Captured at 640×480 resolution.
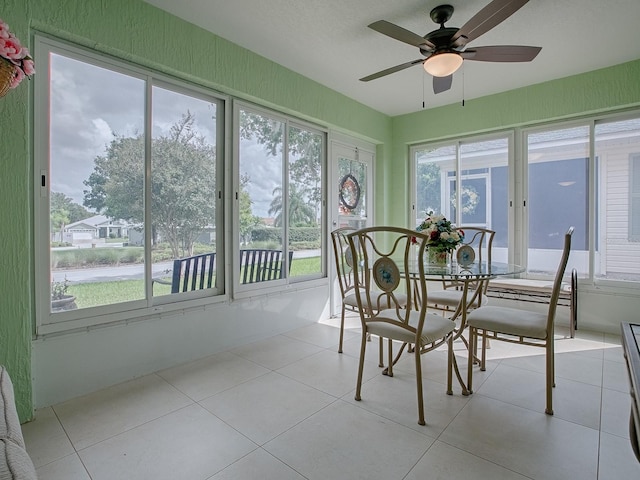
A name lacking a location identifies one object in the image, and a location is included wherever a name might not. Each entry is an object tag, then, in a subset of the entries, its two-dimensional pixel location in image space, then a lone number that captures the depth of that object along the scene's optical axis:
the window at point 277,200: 3.14
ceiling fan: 2.00
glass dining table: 2.08
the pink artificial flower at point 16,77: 1.53
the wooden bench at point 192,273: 2.70
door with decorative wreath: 4.11
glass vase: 2.59
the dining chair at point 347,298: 2.86
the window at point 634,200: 3.31
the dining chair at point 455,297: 2.73
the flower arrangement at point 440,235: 2.51
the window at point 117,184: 2.08
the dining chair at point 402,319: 1.84
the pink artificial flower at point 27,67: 1.55
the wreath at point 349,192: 4.31
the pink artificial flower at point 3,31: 1.43
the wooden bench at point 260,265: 3.15
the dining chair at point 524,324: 1.91
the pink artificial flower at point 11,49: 1.44
